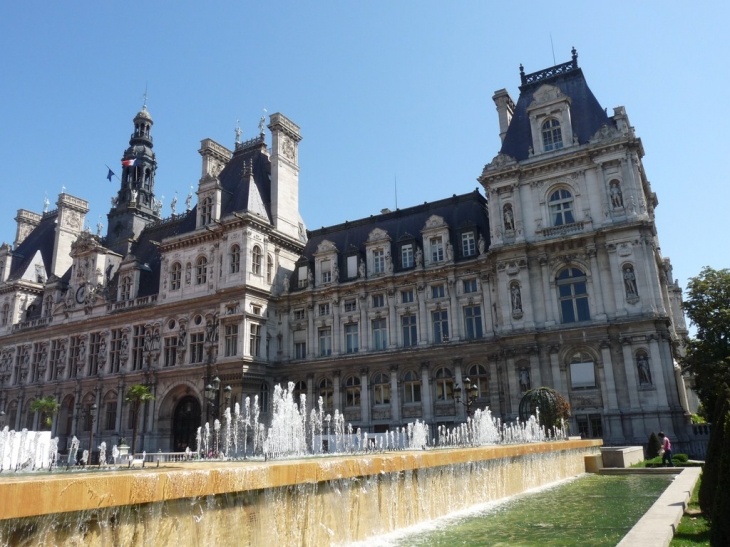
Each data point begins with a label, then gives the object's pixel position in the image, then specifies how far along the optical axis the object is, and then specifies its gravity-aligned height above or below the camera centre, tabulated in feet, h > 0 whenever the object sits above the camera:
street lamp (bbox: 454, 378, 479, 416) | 101.35 +6.24
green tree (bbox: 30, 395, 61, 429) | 165.99 +10.59
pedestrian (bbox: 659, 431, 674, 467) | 77.05 -4.53
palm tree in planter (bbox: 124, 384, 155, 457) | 146.20 +11.15
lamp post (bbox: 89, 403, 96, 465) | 154.01 +6.93
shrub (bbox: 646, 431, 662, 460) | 94.07 -3.93
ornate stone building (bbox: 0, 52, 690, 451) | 115.14 +32.61
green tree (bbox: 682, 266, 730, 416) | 111.29 +17.60
